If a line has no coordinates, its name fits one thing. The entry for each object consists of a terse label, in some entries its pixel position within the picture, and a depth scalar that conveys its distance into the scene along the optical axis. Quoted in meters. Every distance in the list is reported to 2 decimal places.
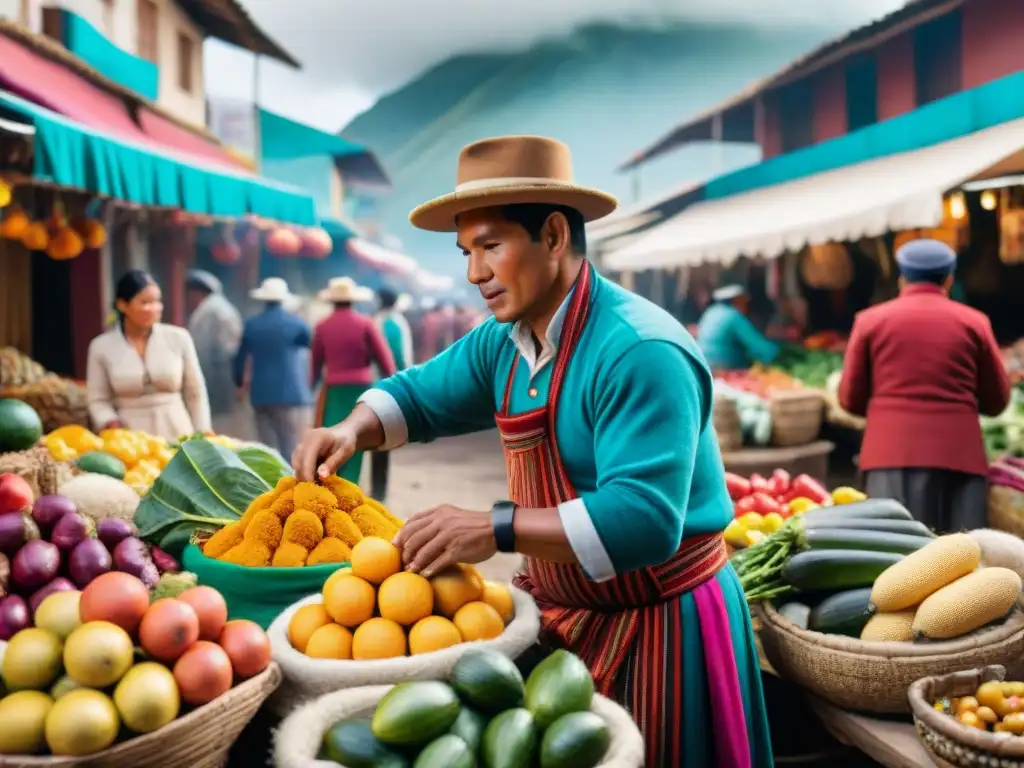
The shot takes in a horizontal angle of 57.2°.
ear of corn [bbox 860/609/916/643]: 2.71
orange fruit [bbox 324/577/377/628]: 1.82
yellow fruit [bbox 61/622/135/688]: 1.49
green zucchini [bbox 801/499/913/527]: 3.38
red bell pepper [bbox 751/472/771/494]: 4.89
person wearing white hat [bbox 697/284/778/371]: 9.36
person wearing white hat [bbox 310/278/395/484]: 7.97
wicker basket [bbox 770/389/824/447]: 7.16
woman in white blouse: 5.16
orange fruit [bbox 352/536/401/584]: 1.88
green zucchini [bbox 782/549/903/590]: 2.99
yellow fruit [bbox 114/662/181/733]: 1.45
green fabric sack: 2.08
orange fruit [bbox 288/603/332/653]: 1.84
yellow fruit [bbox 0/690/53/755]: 1.46
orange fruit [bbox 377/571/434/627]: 1.81
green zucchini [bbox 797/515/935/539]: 3.27
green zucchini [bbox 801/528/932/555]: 3.12
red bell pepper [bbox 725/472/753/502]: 4.79
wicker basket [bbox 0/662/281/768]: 1.43
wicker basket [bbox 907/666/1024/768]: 2.09
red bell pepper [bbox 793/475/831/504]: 4.77
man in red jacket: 4.59
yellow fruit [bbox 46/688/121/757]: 1.42
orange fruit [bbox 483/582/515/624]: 1.93
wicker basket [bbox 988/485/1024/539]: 5.02
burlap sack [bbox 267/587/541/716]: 1.69
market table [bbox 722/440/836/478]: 6.83
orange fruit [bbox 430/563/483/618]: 1.85
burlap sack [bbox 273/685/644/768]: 1.49
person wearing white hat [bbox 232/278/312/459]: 7.96
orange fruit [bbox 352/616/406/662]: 1.76
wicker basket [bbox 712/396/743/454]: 6.88
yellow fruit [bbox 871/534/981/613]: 2.74
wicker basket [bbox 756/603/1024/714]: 2.56
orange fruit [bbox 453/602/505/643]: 1.80
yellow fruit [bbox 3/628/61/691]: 1.55
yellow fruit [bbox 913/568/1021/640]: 2.62
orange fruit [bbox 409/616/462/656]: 1.76
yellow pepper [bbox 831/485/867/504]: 4.38
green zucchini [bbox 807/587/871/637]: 2.84
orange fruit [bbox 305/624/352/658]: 1.78
